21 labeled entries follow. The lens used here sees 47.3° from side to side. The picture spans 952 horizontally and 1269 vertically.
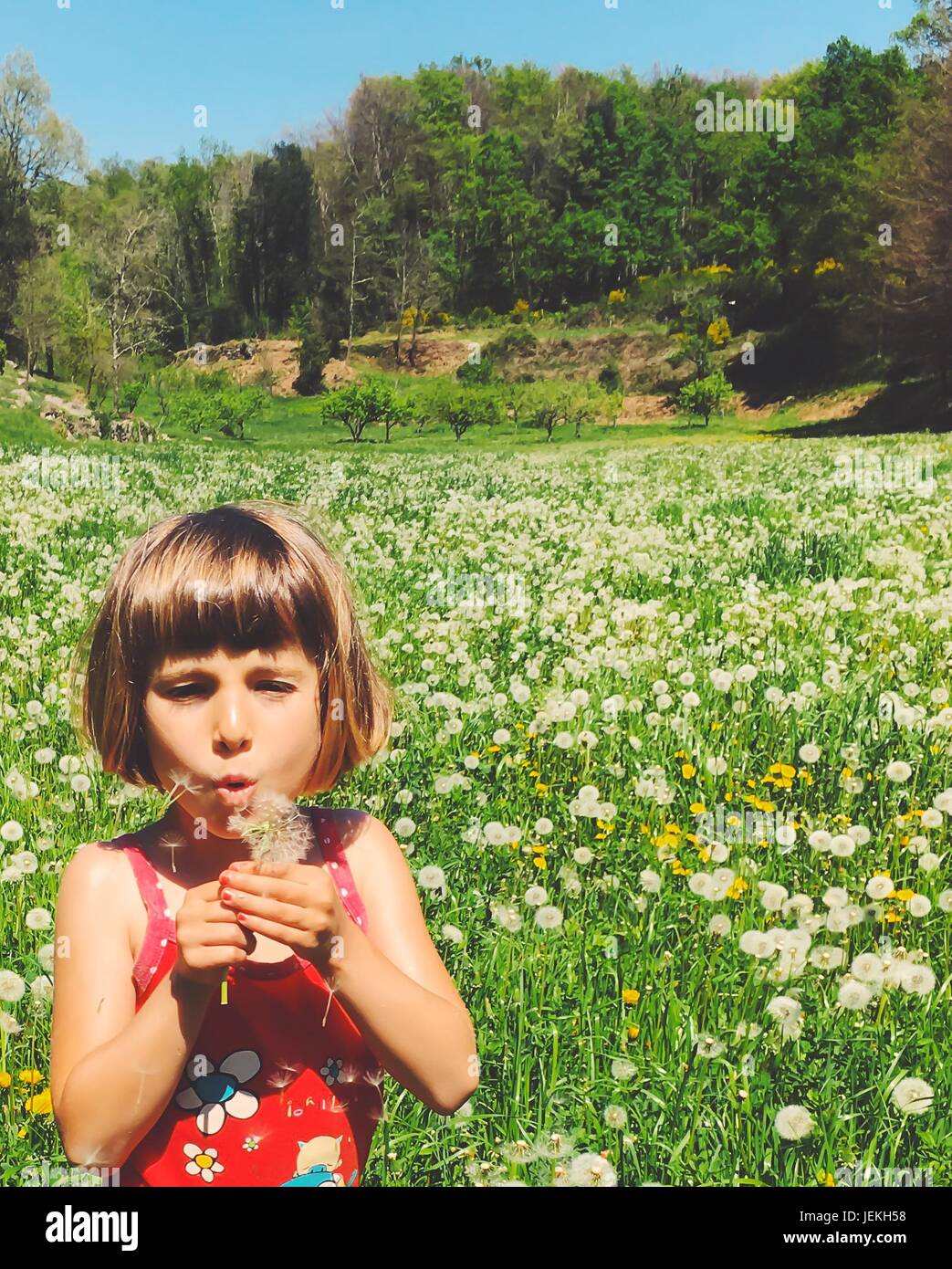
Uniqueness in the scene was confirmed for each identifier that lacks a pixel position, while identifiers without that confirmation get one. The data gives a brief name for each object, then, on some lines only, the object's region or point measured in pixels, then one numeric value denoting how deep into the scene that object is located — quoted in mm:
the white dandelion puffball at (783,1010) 2195
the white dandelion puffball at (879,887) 2600
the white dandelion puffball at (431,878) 2623
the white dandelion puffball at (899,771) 3107
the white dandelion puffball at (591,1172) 2014
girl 1766
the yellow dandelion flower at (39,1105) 2092
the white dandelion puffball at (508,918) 2512
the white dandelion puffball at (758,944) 2393
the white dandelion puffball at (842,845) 2621
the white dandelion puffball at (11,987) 2162
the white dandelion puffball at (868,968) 2328
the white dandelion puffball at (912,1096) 2102
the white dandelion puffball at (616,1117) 2096
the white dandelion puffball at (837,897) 2559
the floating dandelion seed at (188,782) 1851
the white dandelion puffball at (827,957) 2336
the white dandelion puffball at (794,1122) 2057
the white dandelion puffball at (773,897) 2506
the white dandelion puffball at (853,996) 2254
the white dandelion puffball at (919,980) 2295
